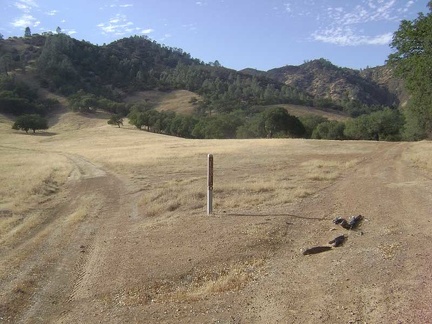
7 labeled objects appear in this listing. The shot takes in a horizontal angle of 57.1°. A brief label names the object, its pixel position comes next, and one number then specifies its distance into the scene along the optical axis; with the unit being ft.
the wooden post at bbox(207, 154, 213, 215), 41.73
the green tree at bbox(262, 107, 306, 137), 244.01
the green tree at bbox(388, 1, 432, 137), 95.25
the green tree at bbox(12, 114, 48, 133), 294.25
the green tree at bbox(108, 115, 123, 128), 317.22
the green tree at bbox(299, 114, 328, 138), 277.97
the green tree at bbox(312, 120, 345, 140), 249.34
